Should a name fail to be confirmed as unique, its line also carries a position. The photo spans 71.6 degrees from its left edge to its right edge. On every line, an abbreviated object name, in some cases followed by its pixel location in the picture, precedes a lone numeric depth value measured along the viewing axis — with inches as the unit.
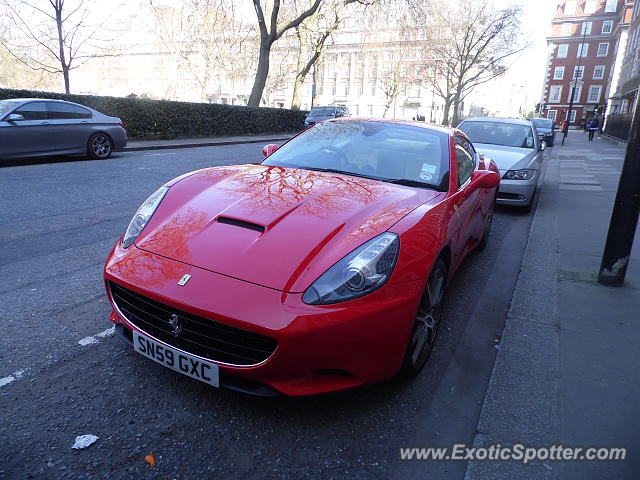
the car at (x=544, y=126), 851.7
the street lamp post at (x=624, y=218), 142.7
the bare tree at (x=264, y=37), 862.5
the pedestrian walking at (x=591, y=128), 1174.3
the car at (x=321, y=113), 985.5
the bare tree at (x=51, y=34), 678.5
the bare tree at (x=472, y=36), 1277.1
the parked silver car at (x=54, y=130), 363.3
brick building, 2534.4
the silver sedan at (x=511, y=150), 277.4
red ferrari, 75.2
